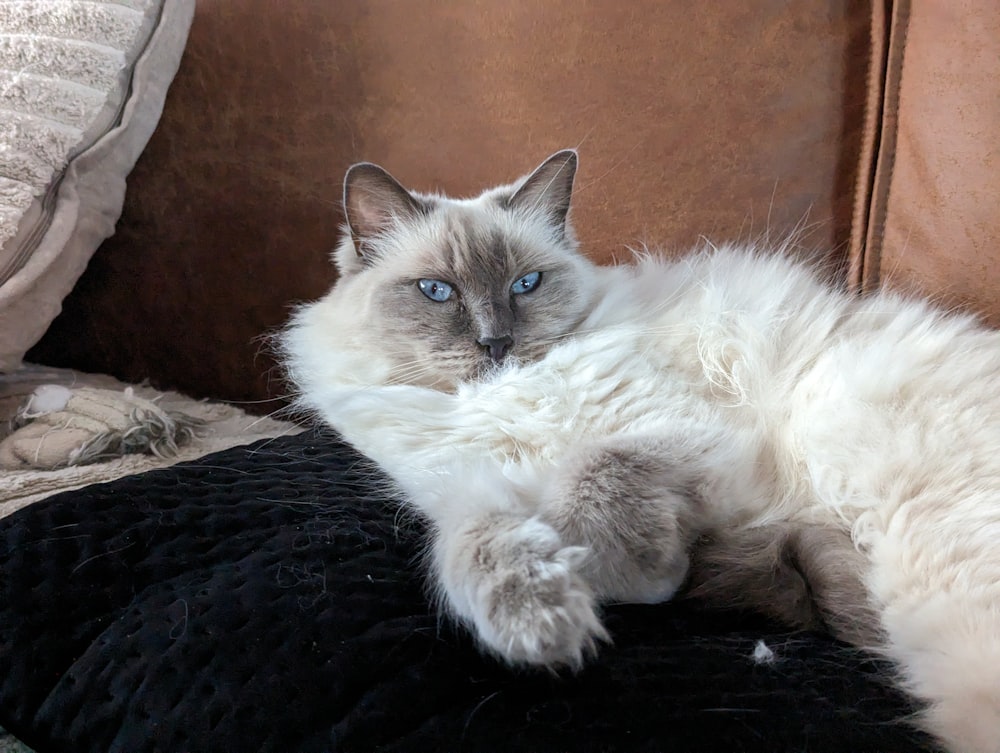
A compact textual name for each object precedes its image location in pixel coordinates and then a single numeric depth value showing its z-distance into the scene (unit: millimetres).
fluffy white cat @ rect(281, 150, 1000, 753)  305
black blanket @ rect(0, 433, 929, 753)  263
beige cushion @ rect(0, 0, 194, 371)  456
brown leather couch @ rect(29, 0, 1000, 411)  436
